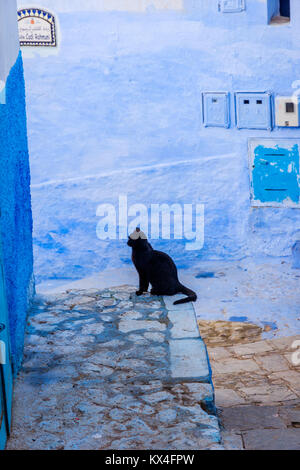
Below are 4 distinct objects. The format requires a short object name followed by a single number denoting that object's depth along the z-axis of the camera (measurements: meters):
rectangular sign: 7.96
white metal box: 8.10
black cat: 5.47
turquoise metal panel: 8.29
